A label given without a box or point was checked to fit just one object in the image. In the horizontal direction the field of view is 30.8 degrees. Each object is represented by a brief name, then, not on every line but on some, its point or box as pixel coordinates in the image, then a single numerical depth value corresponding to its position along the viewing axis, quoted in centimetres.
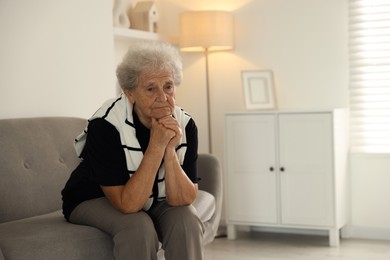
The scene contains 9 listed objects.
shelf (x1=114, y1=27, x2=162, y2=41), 454
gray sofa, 259
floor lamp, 488
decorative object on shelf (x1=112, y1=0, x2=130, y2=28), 459
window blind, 465
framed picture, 494
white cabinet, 455
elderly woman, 264
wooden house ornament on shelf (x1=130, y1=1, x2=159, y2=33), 493
